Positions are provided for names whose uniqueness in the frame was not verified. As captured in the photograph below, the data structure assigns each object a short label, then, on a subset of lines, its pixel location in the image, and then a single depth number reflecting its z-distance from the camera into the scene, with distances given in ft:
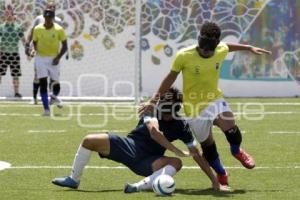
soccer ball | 54.75
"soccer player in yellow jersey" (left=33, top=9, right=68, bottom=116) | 116.57
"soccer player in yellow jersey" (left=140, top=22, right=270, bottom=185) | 59.47
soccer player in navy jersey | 57.82
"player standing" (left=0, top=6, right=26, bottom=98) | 141.28
